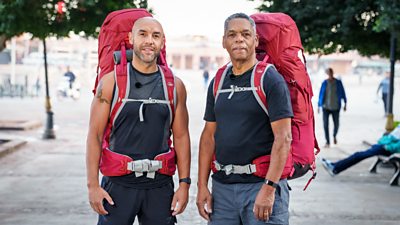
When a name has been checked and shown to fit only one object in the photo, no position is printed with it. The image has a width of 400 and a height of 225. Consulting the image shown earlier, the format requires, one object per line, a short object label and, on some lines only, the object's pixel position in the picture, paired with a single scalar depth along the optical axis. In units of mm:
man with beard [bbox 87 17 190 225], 3770
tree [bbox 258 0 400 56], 11016
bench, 9653
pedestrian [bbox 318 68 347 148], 14695
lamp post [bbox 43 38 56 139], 15367
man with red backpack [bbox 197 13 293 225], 3570
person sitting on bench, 9969
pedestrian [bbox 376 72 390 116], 24469
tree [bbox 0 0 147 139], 10672
